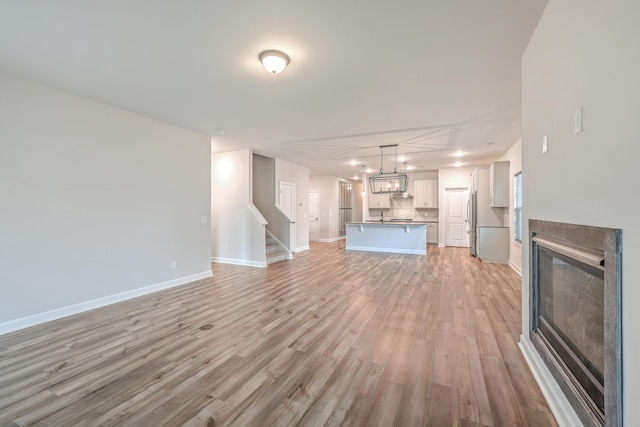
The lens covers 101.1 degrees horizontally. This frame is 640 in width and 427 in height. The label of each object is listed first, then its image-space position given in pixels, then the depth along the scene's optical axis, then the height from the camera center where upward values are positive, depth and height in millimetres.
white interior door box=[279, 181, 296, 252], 7683 +209
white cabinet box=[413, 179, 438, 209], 9656 +613
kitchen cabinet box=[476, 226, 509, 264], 6336 -857
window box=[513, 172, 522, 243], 5629 +53
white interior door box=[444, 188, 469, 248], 9016 -225
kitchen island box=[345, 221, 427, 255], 7750 -860
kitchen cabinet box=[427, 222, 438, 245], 9641 -867
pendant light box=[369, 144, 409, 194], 7609 +940
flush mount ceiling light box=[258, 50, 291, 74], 2490 +1435
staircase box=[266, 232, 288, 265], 6715 -1099
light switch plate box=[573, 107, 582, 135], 1397 +477
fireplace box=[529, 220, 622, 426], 1106 -600
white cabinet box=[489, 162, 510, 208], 6188 +582
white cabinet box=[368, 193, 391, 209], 10211 +339
